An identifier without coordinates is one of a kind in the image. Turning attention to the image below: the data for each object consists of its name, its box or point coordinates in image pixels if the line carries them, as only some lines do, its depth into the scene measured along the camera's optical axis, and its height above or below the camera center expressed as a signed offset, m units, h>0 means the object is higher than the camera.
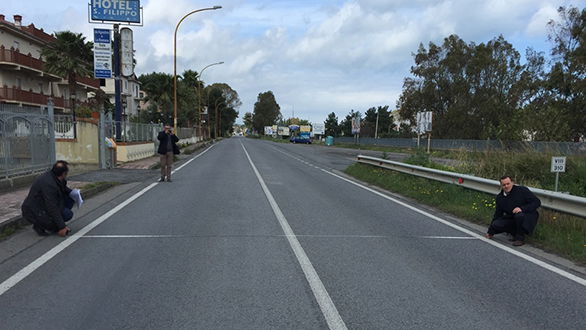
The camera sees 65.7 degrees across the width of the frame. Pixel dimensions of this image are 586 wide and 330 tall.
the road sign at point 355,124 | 66.96 +0.33
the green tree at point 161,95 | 65.25 +3.82
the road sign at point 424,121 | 37.91 +0.60
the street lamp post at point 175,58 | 31.59 +4.57
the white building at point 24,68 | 37.94 +4.31
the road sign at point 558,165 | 9.43 -0.69
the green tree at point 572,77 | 38.38 +4.78
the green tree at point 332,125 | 140.93 +0.17
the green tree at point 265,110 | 164.00 +4.98
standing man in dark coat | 14.73 -0.95
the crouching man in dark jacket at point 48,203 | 6.77 -1.28
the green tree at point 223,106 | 110.89 +4.75
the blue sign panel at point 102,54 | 19.92 +2.90
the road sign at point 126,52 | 22.14 +3.37
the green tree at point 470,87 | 58.91 +5.68
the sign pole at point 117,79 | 22.24 +2.02
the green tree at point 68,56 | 39.72 +5.53
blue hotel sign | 21.95 +5.34
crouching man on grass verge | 6.91 -1.25
